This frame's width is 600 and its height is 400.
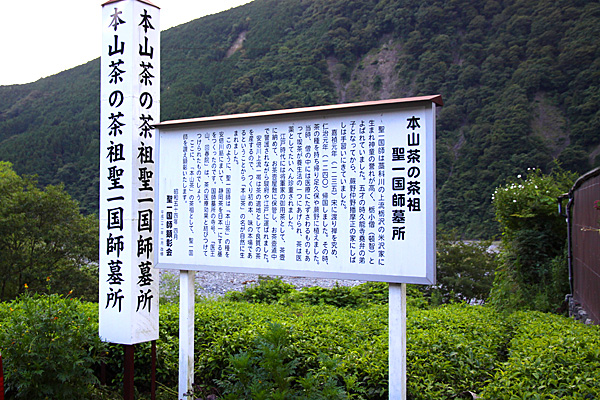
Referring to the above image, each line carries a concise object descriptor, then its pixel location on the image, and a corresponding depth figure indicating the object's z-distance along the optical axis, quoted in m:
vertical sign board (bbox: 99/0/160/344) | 4.17
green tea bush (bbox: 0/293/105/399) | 3.60
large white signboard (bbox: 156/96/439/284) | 3.41
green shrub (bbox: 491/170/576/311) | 7.99
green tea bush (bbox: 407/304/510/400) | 3.59
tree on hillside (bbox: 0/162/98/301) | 12.45
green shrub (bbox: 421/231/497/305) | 11.69
